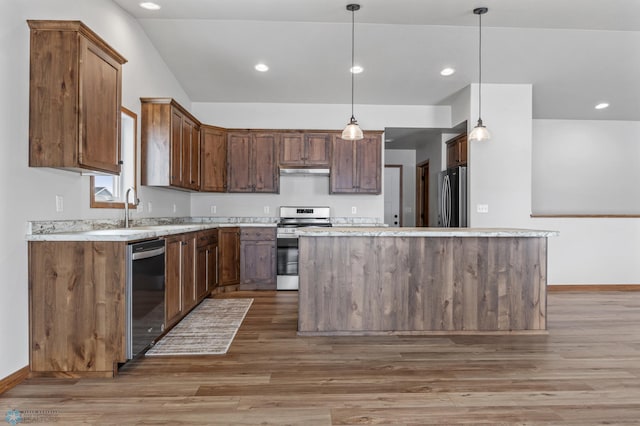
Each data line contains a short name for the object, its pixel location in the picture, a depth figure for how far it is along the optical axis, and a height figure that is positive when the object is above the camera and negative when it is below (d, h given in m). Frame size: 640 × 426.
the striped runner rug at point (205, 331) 2.93 -1.11
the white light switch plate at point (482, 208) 5.15 +0.05
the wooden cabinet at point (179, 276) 3.27 -0.64
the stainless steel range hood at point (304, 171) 5.62 +0.61
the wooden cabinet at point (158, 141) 4.04 +0.77
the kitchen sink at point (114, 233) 2.54 -0.16
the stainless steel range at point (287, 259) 5.25 -0.69
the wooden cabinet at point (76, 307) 2.42 -0.64
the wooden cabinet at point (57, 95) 2.45 +0.77
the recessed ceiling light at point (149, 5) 3.71 +2.09
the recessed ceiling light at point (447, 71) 4.90 +1.88
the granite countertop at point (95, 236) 2.41 -0.17
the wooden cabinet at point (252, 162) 5.61 +0.74
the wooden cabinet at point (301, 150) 5.63 +0.93
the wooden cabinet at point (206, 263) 4.24 -0.65
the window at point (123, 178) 3.39 +0.31
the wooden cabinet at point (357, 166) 5.65 +0.69
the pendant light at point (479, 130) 3.73 +0.83
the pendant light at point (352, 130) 3.67 +0.81
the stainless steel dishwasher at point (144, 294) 2.49 -0.62
